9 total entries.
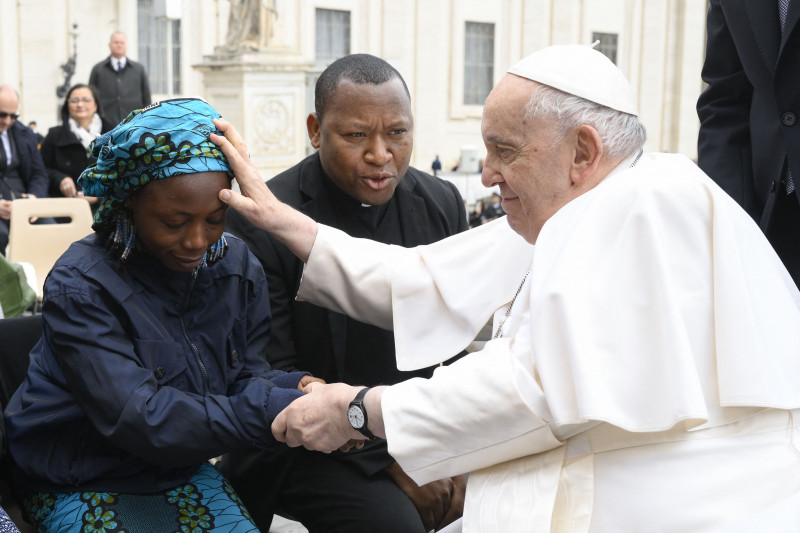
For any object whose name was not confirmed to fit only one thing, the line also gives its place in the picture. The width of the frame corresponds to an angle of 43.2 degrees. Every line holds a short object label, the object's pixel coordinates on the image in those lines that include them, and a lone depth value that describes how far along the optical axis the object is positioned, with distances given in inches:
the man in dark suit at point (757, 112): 112.2
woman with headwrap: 83.6
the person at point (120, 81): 457.1
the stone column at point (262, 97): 563.8
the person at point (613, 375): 74.9
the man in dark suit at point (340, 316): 105.1
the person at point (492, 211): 556.1
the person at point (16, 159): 300.7
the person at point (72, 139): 319.9
